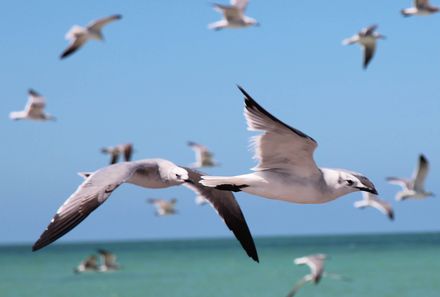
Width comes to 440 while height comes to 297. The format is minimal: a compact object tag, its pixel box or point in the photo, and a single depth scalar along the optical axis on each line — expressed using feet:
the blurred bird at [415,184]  86.95
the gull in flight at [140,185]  26.89
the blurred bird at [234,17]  76.74
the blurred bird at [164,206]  104.94
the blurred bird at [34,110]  77.83
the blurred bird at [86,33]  77.56
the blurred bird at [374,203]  83.59
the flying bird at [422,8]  78.59
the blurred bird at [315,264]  66.59
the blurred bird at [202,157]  87.69
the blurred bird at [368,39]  81.92
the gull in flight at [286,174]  22.36
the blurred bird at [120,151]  64.08
